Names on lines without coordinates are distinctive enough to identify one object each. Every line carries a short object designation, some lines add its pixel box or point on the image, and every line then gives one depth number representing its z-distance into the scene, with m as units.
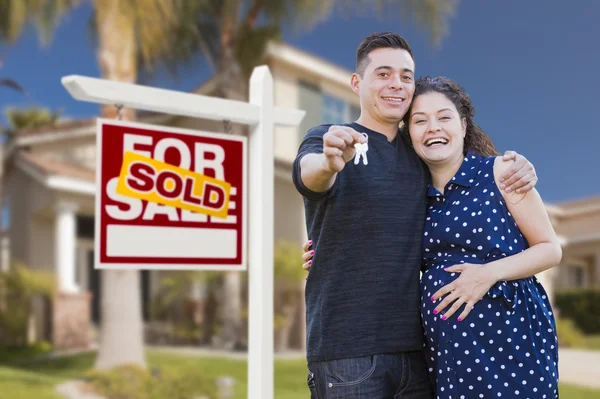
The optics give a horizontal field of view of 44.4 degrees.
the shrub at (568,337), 17.53
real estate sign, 3.21
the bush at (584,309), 22.00
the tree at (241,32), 13.41
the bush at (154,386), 8.57
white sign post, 3.38
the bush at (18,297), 14.22
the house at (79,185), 14.74
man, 2.28
